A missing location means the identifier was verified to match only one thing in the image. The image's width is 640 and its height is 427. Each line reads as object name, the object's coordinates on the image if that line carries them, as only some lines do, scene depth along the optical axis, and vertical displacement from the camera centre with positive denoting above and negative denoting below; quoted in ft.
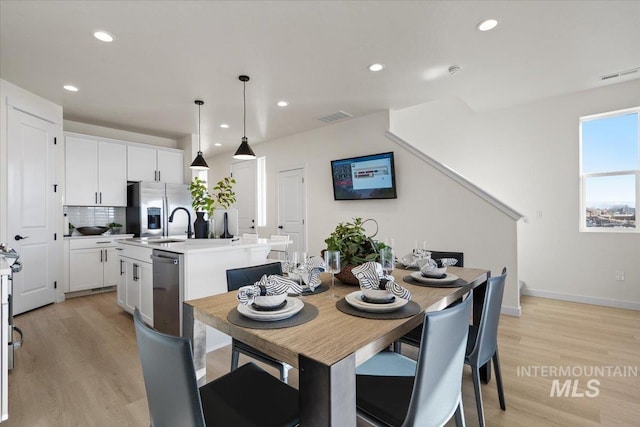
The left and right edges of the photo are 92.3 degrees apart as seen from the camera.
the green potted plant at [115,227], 16.98 -0.82
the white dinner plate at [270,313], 3.75 -1.27
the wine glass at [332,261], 5.13 -0.84
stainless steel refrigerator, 16.17 +0.22
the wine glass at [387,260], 5.30 -0.85
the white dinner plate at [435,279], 5.62 -1.29
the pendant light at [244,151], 10.65 +2.11
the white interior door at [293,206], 17.75 +0.31
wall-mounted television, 14.10 +1.62
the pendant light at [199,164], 12.06 +1.88
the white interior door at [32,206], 11.48 +0.28
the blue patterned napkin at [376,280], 4.29 -1.00
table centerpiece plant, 5.62 -0.69
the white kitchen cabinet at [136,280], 9.92 -2.37
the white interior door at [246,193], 21.03 +1.32
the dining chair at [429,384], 3.20 -2.13
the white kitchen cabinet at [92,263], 14.46 -2.49
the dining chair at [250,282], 5.30 -1.40
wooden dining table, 2.74 -1.38
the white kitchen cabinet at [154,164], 17.10 +2.79
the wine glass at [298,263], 5.11 -0.90
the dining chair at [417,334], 5.84 -2.40
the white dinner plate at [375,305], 4.05 -1.28
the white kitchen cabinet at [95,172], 15.07 +2.09
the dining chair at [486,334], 4.92 -2.11
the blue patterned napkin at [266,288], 3.83 -1.00
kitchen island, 8.38 -1.72
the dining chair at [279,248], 10.95 -1.93
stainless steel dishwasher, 8.36 -2.27
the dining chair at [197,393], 2.75 -2.16
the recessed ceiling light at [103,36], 8.05 +4.70
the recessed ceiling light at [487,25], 7.59 +4.67
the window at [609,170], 12.14 +1.61
